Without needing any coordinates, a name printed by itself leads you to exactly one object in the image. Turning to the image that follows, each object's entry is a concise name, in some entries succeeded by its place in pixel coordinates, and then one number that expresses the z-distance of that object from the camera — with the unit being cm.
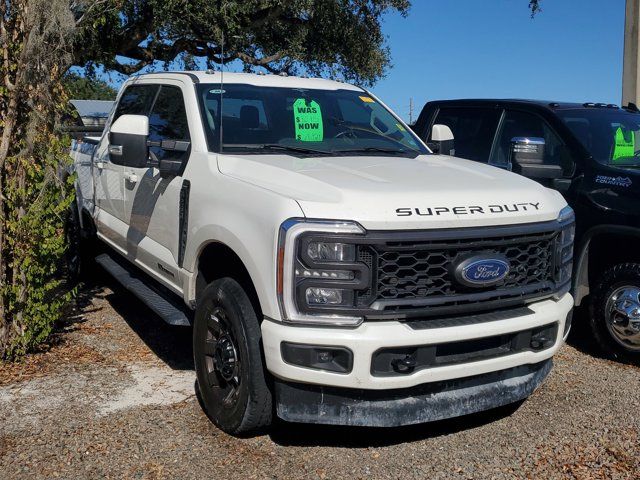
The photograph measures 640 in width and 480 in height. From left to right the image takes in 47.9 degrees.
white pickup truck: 332
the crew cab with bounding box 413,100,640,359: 527
